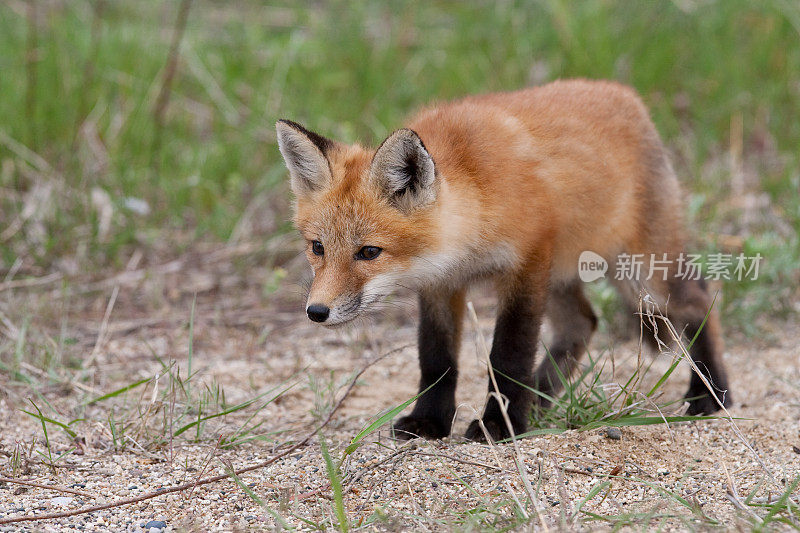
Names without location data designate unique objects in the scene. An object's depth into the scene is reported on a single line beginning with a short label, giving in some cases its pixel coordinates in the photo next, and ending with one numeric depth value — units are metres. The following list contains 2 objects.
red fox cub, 6.76
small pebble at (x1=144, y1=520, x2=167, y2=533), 5.53
